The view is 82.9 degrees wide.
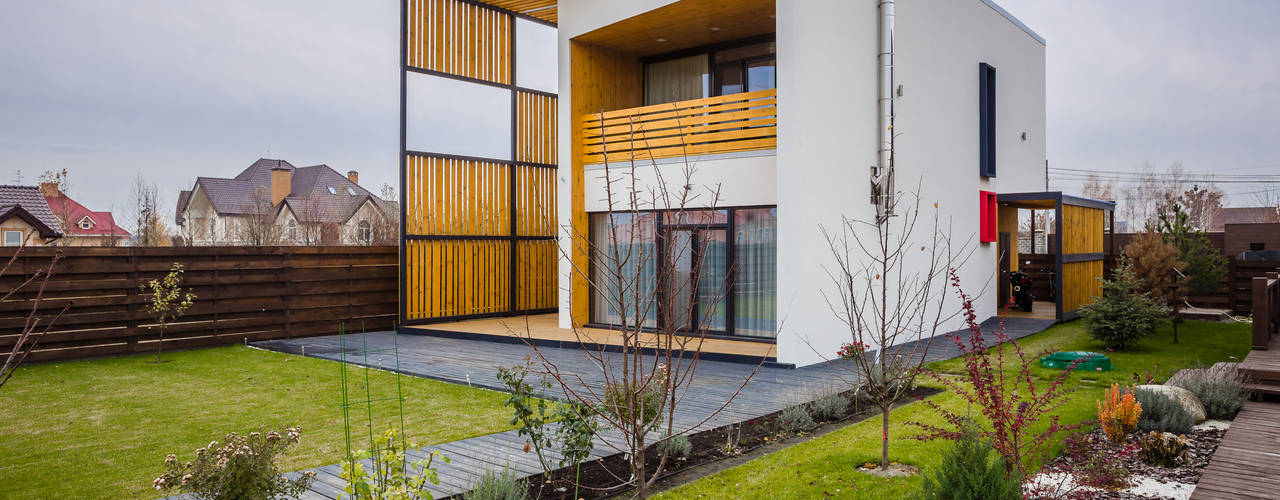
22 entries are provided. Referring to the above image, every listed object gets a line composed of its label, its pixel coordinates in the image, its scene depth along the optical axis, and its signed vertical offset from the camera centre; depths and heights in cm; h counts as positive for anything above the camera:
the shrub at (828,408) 610 -140
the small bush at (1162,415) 528 -128
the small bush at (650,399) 488 -106
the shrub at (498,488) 368 -127
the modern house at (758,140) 930 +159
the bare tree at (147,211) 2003 +96
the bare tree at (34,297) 917 -66
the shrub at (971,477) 314 -104
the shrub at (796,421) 567 -141
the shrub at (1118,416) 510 -123
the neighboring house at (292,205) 2682 +174
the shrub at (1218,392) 589 -125
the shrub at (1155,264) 1116 -35
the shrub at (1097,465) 397 -135
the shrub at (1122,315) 970 -99
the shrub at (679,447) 476 -135
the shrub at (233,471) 324 -103
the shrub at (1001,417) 353 -87
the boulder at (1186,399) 560 -124
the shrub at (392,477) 282 -95
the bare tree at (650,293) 500 -82
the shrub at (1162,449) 468 -135
